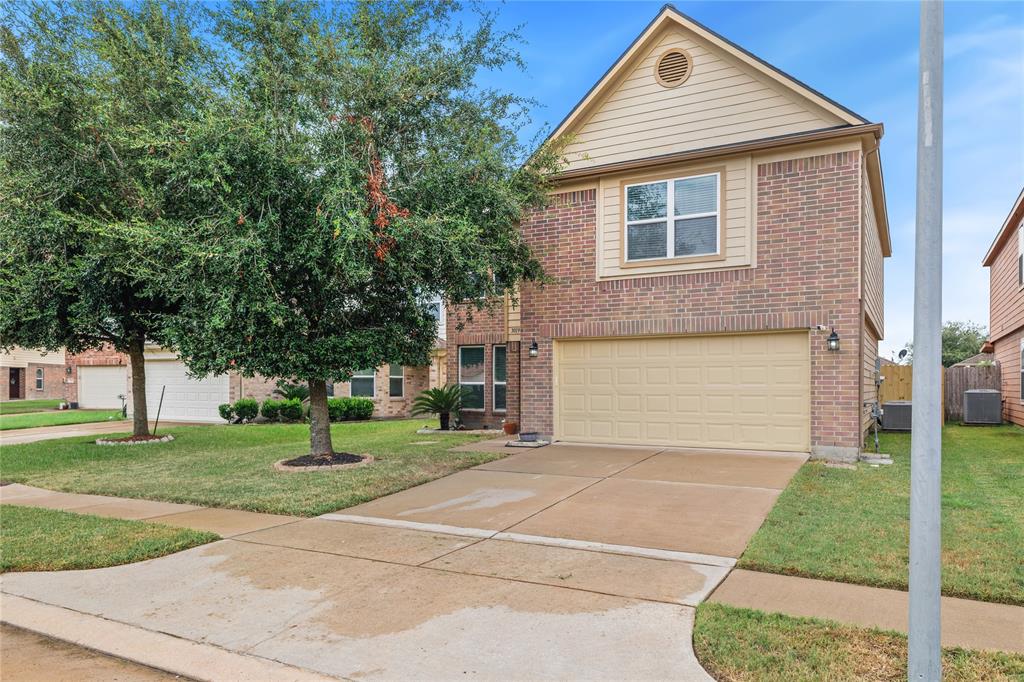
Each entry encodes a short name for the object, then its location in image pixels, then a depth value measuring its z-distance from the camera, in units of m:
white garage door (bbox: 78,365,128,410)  26.61
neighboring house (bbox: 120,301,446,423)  22.08
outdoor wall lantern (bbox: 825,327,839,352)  10.03
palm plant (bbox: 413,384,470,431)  16.02
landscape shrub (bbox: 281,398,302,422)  20.42
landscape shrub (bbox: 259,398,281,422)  20.38
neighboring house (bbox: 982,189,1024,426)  16.08
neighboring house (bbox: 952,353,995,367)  36.35
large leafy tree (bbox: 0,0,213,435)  9.12
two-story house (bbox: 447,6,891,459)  10.27
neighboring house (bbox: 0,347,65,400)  35.03
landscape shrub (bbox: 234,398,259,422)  20.50
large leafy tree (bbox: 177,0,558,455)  8.21
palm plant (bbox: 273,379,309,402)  20.83
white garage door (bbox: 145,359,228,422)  22.30
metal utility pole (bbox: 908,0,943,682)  2.82
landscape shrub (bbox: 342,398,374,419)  20.99
